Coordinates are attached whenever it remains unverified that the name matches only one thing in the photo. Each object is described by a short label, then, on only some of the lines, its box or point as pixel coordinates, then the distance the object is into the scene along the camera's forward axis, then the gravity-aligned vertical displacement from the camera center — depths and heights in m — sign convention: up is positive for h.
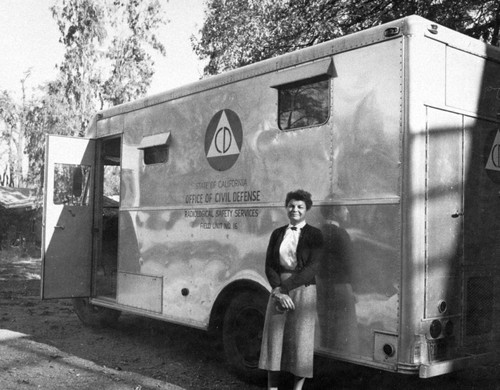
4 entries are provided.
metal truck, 4.17 +0.21
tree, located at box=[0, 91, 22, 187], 32.66 +5.12
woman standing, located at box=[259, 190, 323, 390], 4.45 -0.60
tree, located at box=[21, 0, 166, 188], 21.69 +4.93
